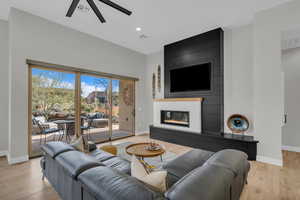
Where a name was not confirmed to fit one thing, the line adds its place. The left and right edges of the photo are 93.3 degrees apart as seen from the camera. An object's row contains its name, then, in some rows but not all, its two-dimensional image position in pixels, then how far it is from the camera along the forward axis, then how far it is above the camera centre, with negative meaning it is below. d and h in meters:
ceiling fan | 2.24 +1.53
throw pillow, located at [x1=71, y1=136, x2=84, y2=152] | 2.26 -0.72
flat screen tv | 4.29 +0.70
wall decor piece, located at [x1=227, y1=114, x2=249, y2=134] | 3.62 -0.62
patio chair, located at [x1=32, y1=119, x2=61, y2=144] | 3.55 -0.79
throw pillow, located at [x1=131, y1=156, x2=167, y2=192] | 1.12 -0.65
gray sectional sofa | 0.92 -0.64
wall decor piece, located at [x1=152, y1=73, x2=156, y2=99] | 5.76 +0.52
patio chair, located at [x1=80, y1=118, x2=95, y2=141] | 4.39 -0.85
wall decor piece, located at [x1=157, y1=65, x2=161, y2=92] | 5.66 +0.87
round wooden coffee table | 2.45 -0.95
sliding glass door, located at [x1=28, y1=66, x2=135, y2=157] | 3.56 -0.20
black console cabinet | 3.26 -1.11
